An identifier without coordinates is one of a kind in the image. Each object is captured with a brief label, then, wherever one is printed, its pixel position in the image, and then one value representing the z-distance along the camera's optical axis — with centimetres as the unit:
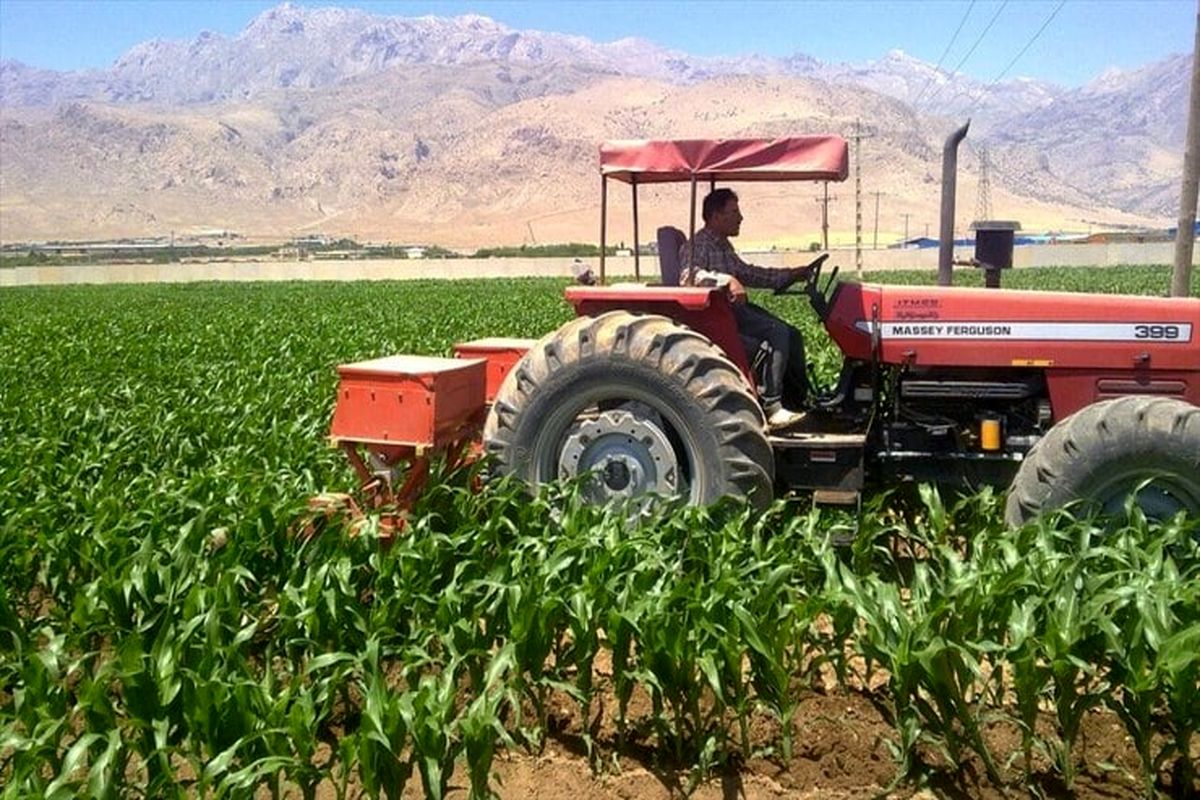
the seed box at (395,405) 612
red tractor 584
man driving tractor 638
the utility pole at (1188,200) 1143
